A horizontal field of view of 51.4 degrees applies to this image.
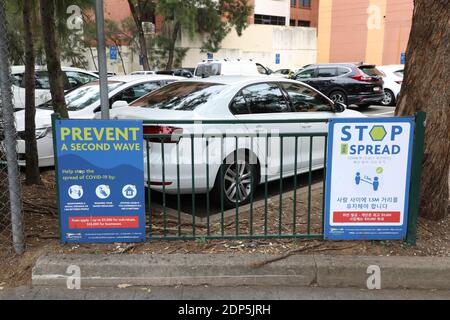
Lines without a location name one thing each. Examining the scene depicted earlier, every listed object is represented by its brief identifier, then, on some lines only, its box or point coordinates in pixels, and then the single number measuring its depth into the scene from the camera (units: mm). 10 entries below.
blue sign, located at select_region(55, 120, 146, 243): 3811
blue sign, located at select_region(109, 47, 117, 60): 23712
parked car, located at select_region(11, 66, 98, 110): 9062
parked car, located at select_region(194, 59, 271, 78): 19094
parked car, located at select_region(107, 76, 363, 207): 4816
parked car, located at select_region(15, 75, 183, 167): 6648
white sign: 3859
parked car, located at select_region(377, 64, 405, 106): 15836
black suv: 14656
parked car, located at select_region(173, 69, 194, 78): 21250
